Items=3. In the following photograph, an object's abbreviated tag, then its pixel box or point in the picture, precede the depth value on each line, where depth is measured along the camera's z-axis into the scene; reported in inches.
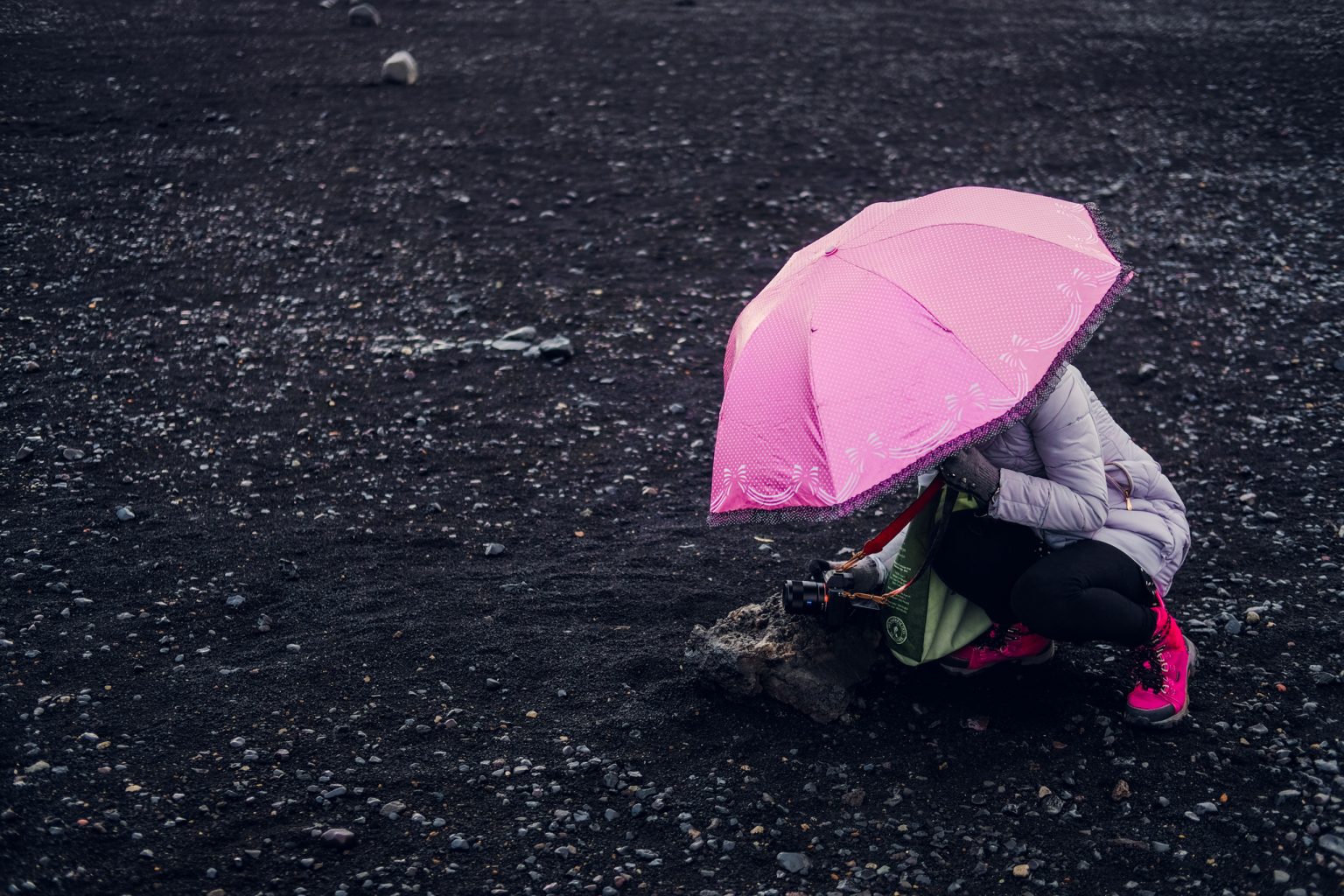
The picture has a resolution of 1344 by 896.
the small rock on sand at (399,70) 420.5
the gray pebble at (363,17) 476.1
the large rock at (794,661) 166.6
